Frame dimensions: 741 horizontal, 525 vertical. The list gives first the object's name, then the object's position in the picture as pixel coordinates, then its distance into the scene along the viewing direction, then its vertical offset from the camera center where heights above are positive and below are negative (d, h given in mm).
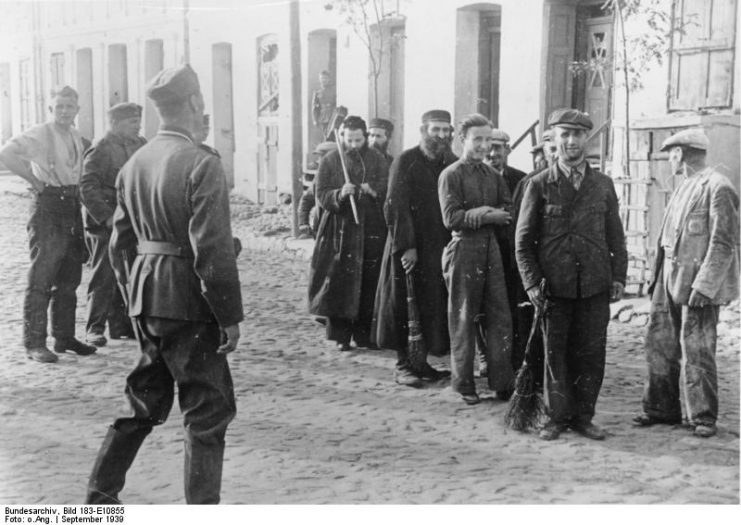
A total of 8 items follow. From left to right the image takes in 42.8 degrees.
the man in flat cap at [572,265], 5164 -704
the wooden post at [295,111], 13973 +340
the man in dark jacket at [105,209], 7055 -565
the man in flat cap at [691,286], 5145 -819
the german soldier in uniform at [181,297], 3689 -643
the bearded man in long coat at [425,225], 6371 -606
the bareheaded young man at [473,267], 5879 -818
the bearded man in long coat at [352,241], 7535 -846
